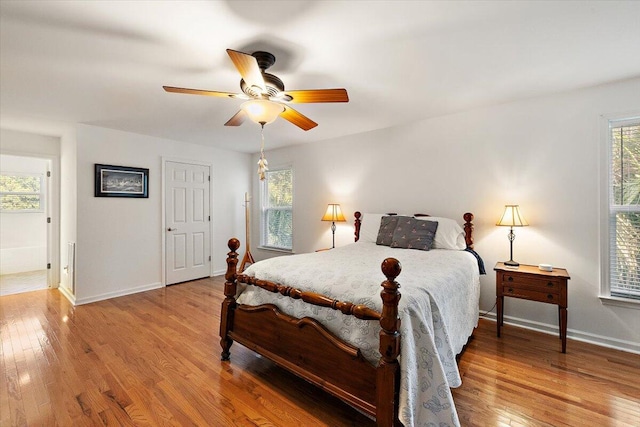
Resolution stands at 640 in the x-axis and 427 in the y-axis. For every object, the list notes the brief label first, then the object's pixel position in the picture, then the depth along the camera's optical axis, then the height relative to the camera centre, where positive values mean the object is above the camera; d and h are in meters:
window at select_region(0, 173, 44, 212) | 5.26 +0.42
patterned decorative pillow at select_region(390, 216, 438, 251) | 2.92 -0.23
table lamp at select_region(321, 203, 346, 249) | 4.02 -0.03
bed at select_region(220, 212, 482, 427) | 1.35 -0.67
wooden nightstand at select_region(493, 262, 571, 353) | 2.33 -0.65
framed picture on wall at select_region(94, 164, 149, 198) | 3.71 +0.45
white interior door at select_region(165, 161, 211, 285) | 4.40 -0.14
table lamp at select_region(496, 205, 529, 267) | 2.67 -0.07
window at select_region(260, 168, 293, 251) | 5.02 +0.06
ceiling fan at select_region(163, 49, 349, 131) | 1.87 +0.84
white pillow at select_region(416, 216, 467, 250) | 2.91 -0.25
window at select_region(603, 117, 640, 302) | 2.39 +0.02
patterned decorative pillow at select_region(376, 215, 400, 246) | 3.21 -0.20
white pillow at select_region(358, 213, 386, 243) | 3.48 -0.18
